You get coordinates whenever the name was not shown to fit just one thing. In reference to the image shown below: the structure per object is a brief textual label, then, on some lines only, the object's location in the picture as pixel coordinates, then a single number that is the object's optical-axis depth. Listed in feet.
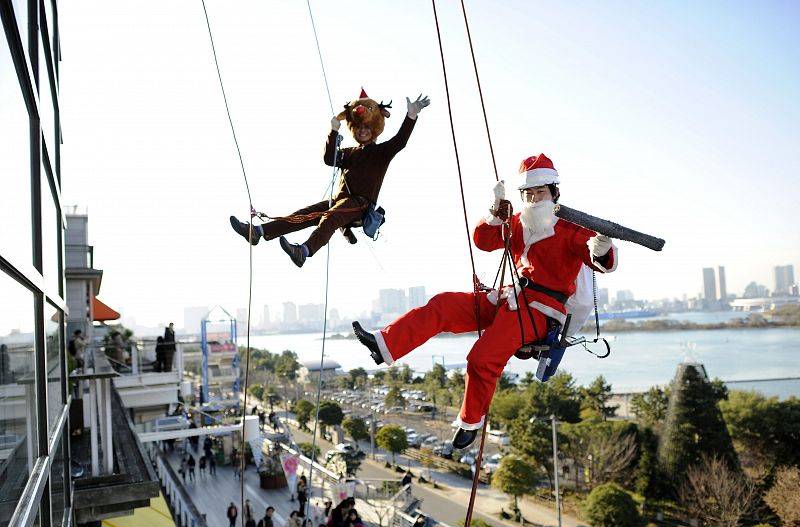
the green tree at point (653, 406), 79.61
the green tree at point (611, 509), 53.47
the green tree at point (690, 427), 64.18
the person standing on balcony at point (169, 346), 43.34
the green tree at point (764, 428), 65.16
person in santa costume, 8.70
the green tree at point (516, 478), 63.82
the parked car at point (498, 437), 94.22
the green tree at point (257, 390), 145.48
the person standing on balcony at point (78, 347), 27.45
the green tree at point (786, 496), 54.13
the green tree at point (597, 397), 100.99
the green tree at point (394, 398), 122.93
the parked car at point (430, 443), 98.53
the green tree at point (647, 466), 66.28
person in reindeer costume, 10.37
